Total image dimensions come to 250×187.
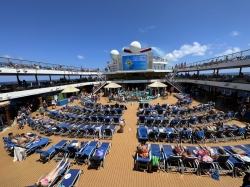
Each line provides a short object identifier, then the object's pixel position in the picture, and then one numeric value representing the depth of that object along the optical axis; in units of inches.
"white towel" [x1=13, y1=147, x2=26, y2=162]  262.2
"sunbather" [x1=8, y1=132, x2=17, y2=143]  308.0
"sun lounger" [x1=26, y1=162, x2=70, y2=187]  191.2
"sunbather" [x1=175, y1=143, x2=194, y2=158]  221.6
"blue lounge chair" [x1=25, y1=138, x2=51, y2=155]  281.4
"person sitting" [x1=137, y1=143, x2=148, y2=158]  228.8
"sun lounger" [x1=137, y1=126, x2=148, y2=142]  305.4
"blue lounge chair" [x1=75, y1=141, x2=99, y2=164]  245.1
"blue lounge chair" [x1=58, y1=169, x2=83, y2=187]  183.6
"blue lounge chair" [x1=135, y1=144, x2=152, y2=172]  217.8
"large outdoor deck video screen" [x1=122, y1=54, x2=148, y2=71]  1138.0
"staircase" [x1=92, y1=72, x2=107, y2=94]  1068.5
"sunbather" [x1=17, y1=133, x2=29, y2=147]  288.5
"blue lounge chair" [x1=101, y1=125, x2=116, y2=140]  336.8
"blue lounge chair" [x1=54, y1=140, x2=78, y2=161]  247.4
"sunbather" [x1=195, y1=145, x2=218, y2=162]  216.4
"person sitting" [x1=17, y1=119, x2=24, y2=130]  442.3
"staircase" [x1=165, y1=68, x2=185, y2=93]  1019.3
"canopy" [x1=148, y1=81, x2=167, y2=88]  794.2
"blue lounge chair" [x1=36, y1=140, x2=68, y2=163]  252.8
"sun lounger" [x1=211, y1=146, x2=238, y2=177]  204.2
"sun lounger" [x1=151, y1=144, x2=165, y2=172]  225.0
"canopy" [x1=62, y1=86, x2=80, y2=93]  708.0
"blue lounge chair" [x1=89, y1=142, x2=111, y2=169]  222.2
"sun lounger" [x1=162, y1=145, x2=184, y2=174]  215.3
